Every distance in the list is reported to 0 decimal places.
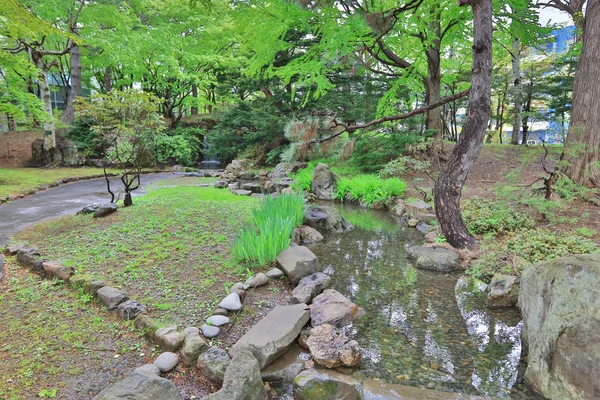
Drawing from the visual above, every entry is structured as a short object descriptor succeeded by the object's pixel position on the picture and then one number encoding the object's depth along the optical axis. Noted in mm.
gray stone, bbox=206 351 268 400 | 1807
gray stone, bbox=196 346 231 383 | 2104
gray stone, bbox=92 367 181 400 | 1670
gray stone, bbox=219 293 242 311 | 2898
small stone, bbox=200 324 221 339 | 2521
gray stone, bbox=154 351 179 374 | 2143
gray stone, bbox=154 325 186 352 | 2336
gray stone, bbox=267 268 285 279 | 3662
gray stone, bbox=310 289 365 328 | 2852
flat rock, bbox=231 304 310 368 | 2340
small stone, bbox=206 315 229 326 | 2656
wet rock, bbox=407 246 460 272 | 4164
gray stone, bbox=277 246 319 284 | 3639
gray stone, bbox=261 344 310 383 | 2251
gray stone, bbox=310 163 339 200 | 9406
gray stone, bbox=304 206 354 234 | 6039
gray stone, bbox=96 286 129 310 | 2822
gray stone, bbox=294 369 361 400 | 2049
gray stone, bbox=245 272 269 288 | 3376
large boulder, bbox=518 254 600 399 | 1805
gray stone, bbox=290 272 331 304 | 3213
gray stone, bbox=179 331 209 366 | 2254
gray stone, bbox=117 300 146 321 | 2685
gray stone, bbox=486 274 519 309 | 3205
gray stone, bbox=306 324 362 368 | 2311
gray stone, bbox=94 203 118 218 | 5371
